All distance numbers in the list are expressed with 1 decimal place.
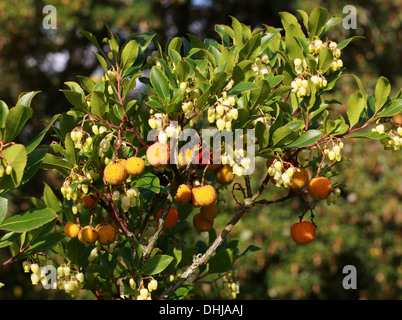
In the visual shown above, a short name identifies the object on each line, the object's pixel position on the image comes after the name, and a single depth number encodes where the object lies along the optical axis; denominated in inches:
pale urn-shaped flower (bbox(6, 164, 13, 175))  34.4
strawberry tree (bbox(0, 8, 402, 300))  35.9
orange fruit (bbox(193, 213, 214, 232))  39.2
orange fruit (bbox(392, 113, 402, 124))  90.5
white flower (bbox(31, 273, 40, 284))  36.9
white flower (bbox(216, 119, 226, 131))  35.4
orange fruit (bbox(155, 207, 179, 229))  38.6
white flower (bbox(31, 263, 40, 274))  36.7
